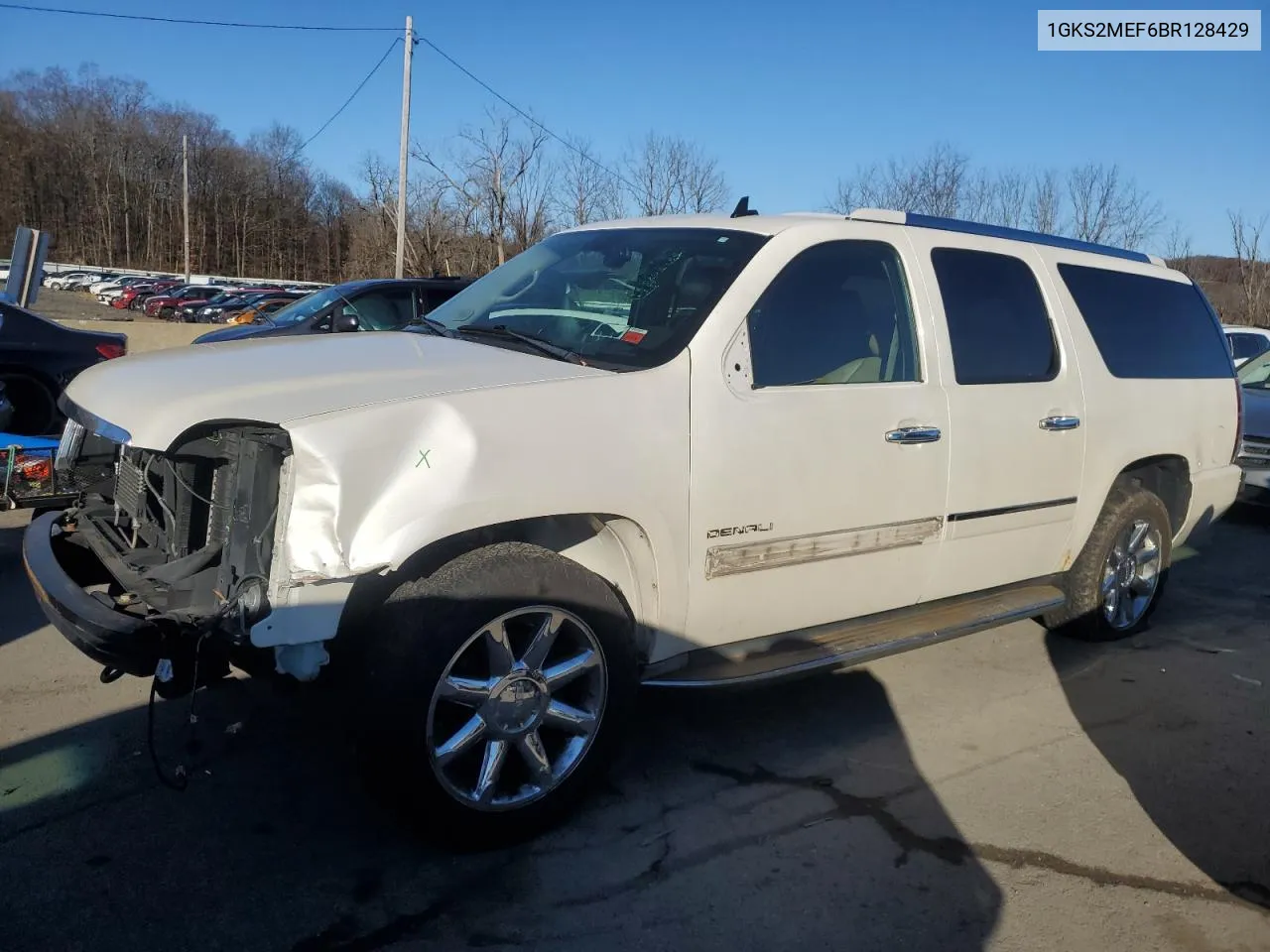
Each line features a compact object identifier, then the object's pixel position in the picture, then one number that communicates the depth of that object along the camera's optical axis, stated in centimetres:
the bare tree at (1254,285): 2695
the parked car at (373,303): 1046
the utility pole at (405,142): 2306
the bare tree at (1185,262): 2867
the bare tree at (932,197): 2528
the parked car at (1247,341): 1479
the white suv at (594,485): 276
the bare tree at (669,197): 2645
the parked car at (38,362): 811
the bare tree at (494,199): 2758
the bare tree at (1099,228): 2541
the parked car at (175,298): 4572
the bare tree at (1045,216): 2561
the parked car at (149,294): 4834
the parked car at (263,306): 3666
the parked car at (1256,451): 867
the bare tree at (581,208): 2794
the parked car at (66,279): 6164
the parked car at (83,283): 6122
